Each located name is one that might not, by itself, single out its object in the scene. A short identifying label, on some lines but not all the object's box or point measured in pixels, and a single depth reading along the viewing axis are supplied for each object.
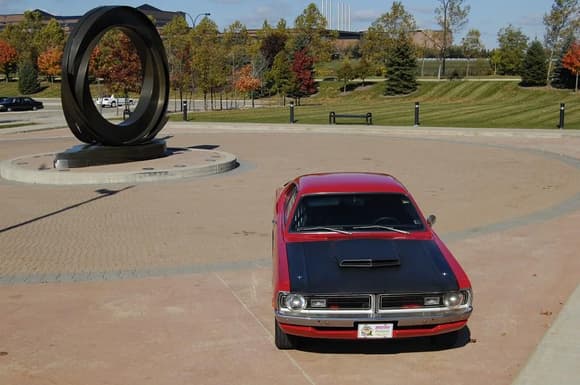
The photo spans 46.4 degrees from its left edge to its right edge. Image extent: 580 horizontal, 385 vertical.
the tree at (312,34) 85.94
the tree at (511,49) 77.00
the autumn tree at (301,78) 59.75
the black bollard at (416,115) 32.12
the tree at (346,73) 68.25
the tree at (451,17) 73.69
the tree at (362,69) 70.38
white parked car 61.27
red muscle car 5.95
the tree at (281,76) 60.43
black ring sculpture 17.56
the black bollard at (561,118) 29.78
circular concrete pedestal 16.80
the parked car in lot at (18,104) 56.00
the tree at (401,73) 61.91
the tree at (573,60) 51.06
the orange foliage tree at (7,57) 91.62
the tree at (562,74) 54.91
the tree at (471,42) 88.44
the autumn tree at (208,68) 54.73
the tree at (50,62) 85.19
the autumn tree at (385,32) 81.56
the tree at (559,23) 60.91
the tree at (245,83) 59.53
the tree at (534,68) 56.06
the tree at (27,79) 82.31
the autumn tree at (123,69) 49.25
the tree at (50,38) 95.25
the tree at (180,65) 55.12
